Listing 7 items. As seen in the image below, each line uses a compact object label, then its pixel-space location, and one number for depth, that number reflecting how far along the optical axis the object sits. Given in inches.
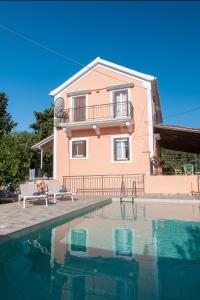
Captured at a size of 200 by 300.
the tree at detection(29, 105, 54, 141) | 1062.4
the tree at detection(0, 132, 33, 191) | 423.1
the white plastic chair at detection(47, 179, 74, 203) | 430.1
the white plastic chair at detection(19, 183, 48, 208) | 371.2
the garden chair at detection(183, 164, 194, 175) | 574.2
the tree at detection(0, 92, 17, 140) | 977.3
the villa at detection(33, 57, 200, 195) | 541.9
